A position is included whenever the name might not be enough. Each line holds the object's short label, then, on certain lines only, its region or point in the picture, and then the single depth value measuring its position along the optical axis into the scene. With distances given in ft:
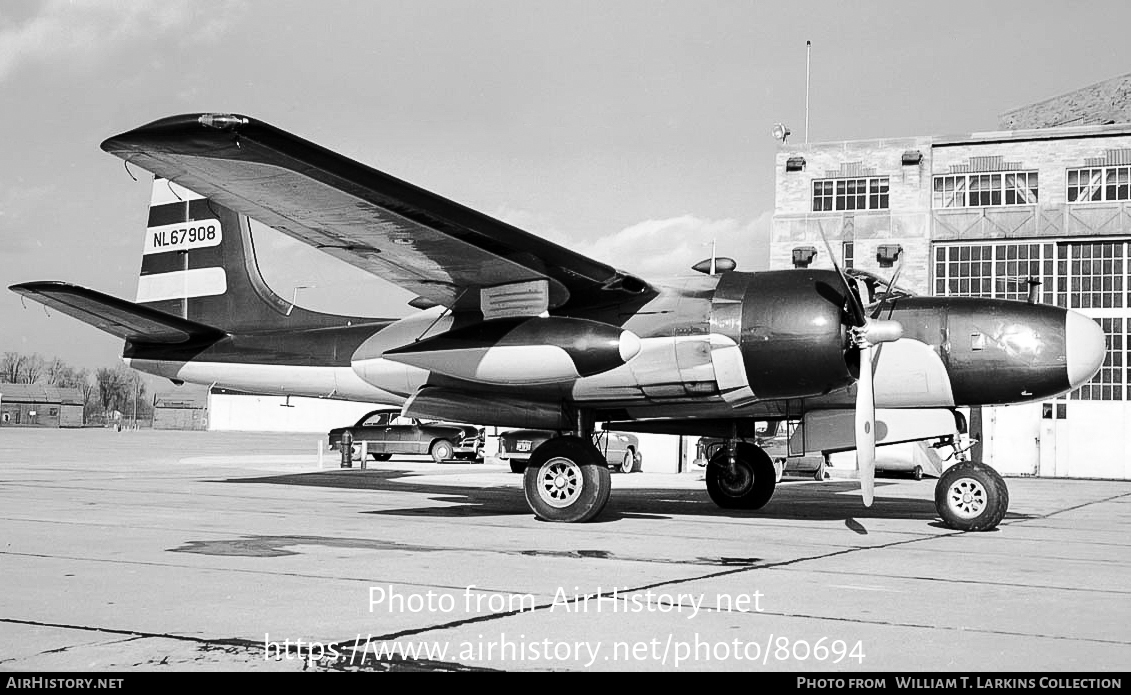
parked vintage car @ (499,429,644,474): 104.47
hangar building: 137.28
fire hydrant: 102.12
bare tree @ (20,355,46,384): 572.10
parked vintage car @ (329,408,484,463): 121.90
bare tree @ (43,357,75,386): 594.41
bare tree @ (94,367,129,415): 562.25
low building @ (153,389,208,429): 437.17
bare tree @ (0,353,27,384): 561.02
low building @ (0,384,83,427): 412.16
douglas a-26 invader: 40.06
